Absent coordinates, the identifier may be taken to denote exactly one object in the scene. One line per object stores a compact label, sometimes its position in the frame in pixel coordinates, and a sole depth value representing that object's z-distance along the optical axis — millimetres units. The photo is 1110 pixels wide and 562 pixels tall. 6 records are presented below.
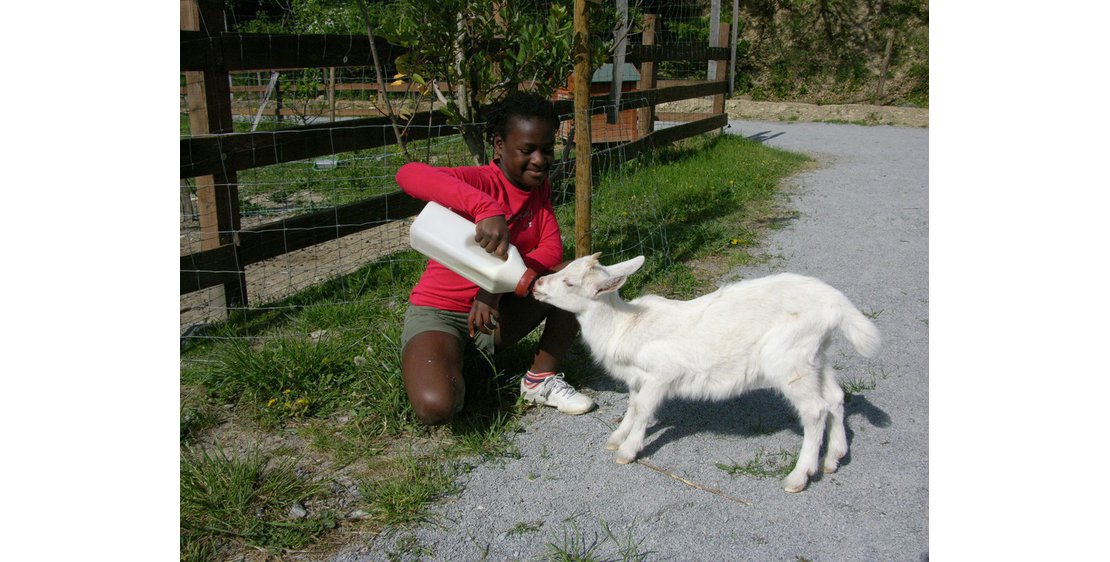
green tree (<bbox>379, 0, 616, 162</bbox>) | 3807
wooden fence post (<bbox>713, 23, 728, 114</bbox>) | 11609
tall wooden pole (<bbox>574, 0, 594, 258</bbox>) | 3892
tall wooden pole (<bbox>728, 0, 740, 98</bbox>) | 11733
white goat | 2914
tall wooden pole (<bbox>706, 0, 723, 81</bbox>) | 11418
